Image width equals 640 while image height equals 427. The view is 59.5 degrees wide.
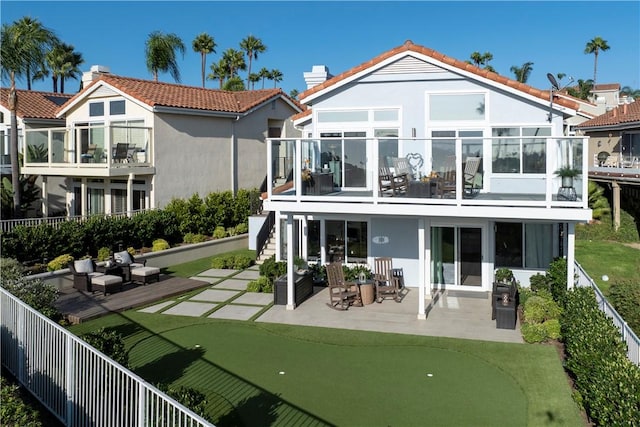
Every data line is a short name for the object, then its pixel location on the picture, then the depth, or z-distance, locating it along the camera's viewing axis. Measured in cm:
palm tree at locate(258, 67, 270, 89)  6994
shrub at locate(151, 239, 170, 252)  2146
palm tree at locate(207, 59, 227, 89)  6009
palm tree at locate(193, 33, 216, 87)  5875
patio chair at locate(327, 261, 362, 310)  1512
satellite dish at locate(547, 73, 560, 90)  1520
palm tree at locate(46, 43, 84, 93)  5081
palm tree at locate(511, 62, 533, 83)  7160
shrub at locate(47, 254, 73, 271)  1759
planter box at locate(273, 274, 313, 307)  1544
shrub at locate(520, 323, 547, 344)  1225
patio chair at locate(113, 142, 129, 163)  2252
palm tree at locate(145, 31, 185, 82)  3853
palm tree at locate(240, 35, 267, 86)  6675
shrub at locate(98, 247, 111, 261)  1950
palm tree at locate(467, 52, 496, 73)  7081
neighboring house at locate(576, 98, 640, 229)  2816
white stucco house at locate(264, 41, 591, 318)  1351
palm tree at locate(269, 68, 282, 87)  7102
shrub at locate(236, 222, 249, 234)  2594
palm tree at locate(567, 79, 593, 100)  7591
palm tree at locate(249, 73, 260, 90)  6831
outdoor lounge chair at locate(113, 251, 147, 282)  1759
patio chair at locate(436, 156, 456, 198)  1366
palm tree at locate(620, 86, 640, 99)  11212
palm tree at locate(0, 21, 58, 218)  2183
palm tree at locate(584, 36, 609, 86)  8350
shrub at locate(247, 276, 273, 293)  1708
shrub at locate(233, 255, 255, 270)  2071
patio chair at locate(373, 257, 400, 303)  1577
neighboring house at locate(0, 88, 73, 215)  2719
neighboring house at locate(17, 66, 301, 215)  2312
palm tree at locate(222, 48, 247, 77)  6068
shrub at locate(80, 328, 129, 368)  852
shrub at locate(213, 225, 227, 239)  2477
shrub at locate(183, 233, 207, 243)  2338
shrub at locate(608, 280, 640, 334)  1176
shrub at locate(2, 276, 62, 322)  1077
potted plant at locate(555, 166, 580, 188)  1298
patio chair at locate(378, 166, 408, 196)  1414
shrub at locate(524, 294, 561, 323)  1300
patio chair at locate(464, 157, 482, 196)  1366
